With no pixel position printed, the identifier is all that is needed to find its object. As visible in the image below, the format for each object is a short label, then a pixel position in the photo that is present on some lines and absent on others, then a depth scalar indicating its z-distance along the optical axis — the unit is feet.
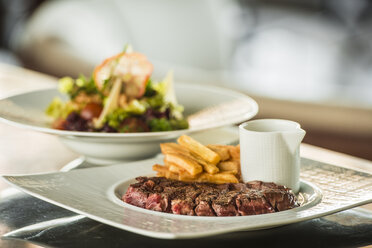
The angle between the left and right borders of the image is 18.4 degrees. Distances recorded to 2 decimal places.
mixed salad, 4.47
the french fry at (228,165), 3.81
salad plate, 4.18
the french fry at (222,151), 3.84
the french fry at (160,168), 3.82
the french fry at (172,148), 3.83
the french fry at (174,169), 3.76
